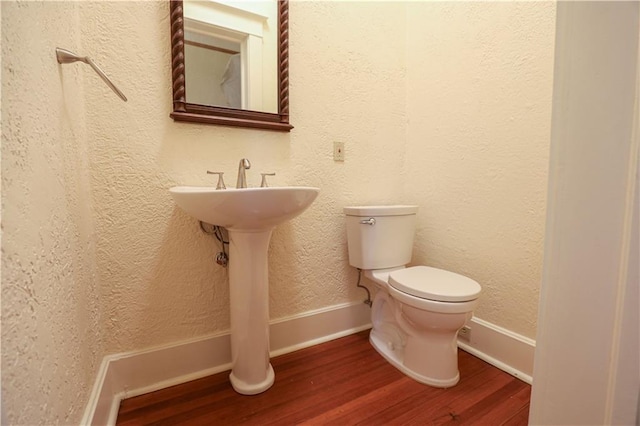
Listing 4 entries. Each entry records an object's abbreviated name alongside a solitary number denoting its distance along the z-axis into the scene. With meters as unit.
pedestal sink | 0.88
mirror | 1.10
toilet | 1.07
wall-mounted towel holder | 0.70
